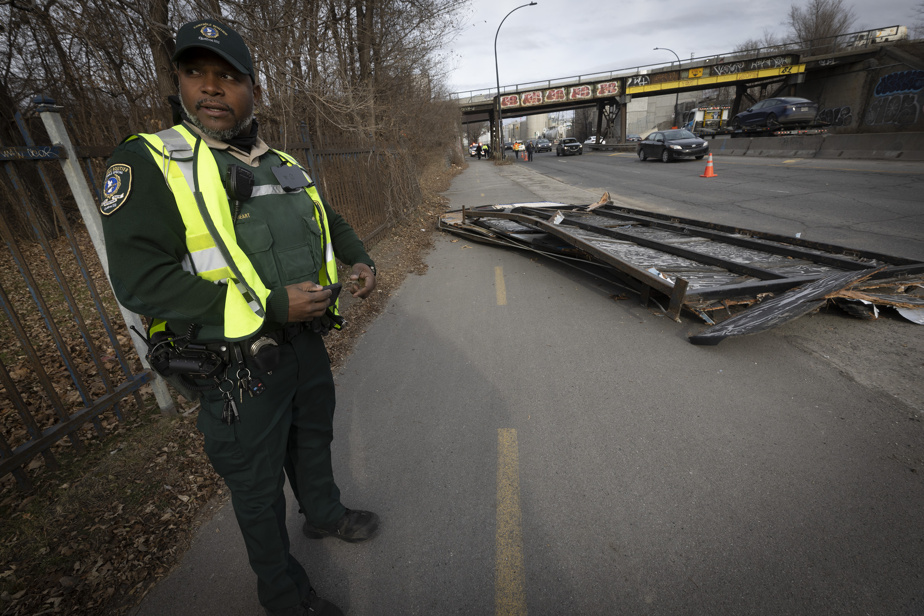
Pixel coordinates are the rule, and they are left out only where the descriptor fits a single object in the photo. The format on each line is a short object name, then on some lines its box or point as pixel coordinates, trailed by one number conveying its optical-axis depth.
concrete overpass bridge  32.16
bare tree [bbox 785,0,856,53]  53.38
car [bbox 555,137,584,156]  43.56
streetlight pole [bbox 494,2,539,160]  41.01
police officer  1.45
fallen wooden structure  4.20
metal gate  2.54
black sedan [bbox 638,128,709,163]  22.42
